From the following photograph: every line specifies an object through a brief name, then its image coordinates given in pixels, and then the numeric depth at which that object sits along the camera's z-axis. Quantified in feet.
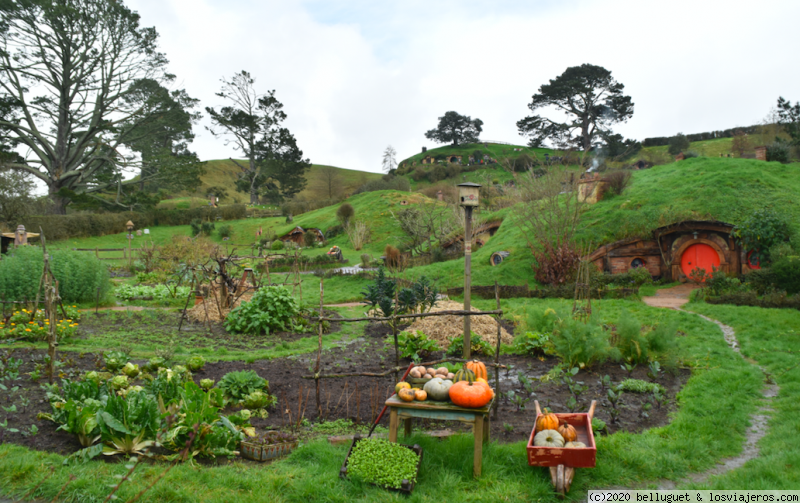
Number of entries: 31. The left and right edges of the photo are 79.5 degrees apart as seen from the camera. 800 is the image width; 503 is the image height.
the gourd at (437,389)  13.82
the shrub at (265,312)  34.68
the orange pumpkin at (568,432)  13.60
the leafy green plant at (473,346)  27.78
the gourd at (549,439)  13.19
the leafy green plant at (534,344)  27.37
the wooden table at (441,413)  13.28
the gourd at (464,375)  13.91
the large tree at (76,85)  97.40
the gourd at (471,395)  13.16
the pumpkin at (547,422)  13.93
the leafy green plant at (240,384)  19.24
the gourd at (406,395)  13.66
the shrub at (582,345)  23.67
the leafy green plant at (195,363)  22.75
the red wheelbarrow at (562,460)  12.62
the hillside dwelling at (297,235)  124.98
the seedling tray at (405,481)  12.42
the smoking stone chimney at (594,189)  74.09
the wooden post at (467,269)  20.21
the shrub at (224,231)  133.90
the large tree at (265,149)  180.04
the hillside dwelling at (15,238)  60.90
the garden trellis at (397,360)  17.20
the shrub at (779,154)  84.17
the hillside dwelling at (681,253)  56.95
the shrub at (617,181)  76.02
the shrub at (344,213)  129.49
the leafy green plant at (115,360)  21.33
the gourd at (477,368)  15.94
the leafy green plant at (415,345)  26.27
